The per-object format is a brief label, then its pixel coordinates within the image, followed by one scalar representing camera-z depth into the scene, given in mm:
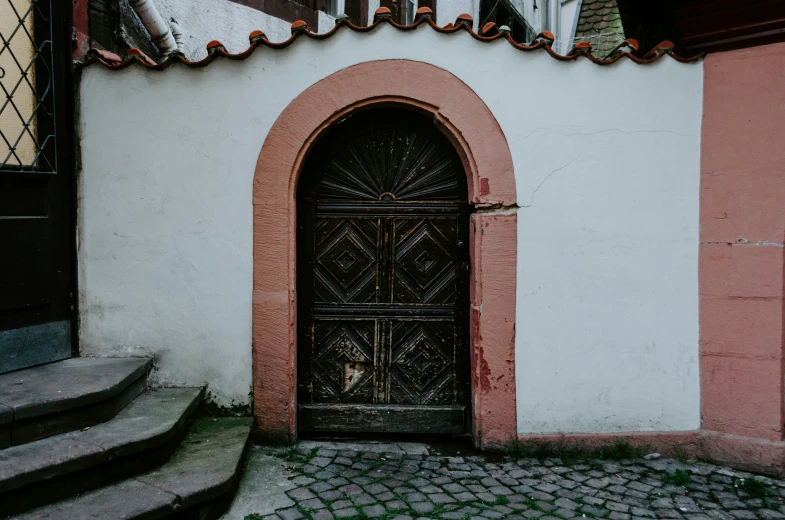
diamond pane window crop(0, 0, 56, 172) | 4035
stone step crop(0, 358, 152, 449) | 3336
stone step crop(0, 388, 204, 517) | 3031
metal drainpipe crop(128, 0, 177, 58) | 5078
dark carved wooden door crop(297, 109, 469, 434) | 4660
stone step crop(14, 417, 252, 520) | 3061
